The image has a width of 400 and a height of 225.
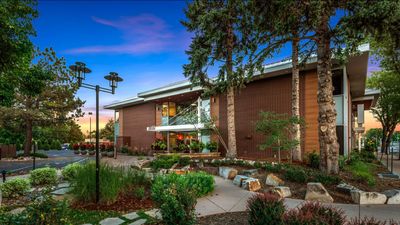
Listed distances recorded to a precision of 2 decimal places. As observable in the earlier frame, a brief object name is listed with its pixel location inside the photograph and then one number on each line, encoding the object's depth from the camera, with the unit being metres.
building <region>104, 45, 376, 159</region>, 14.08
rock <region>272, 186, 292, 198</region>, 6.60
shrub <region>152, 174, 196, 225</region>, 3.93
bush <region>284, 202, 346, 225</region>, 3.07
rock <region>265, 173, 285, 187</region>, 7.63
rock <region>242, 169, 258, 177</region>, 9.05
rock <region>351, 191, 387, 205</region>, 5.98
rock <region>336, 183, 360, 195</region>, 6.55
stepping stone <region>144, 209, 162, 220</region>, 4.81
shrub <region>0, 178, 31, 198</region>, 6.95
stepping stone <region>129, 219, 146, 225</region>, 4.54
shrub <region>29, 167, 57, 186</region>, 8.55
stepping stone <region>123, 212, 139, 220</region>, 4.84
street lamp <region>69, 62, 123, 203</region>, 5.85
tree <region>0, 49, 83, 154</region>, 19.41
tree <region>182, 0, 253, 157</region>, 12.06
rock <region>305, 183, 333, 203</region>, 6.21
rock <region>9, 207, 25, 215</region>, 5.51
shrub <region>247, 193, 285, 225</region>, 3.65
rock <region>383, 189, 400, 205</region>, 5.98
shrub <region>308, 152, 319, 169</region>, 10.22
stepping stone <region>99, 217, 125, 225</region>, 4.61
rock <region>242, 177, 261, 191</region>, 7.41
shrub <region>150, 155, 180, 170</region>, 11.81
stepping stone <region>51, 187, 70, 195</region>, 6.98
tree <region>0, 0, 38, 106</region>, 8.24
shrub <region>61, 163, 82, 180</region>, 8.93
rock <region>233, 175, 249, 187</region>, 7.98
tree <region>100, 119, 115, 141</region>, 59.28
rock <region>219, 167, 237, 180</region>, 9.32
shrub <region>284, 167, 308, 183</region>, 7.53
